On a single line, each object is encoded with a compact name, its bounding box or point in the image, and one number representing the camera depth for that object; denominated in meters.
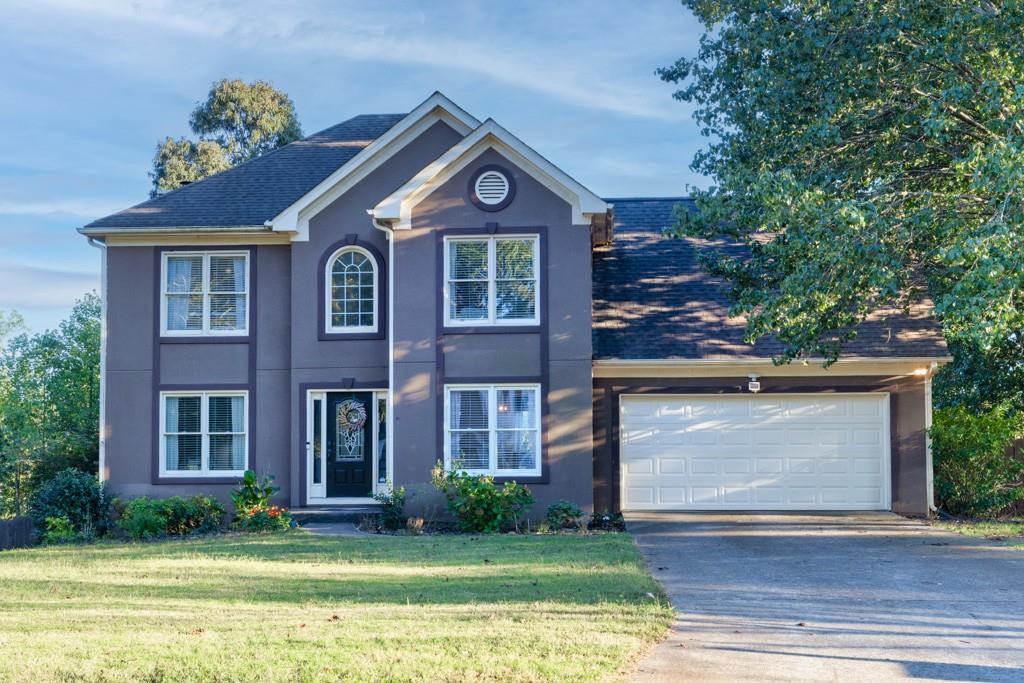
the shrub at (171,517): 16.89
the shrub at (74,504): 17.30
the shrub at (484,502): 16.69
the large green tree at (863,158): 12.43
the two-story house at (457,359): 17.77
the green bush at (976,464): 17.83
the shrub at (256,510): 16.97
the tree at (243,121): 40.34
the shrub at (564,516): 16.97
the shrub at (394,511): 17.16
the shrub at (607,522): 17.11
